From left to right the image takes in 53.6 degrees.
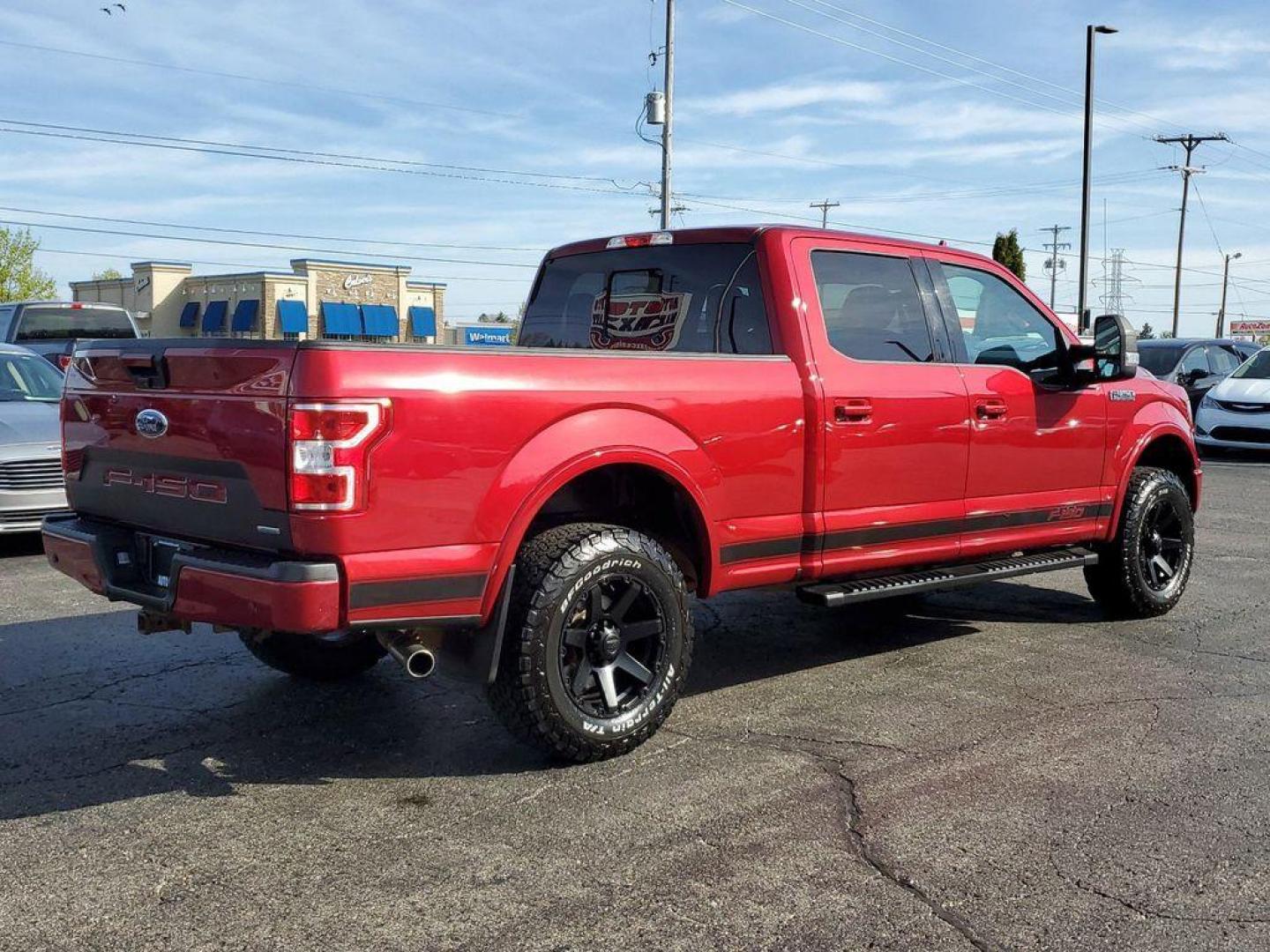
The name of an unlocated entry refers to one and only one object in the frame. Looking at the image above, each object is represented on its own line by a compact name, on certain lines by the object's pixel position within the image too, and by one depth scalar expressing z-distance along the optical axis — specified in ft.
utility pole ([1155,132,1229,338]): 181.88
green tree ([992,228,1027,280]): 161.89
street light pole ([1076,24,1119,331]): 97.66
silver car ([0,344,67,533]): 28.40
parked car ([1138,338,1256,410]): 65.05
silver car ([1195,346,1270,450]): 55.93
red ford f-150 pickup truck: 12.60
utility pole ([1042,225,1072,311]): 325.21
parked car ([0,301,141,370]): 54.34
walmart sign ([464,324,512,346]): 183.11
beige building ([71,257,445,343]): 181.16
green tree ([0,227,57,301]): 192.44
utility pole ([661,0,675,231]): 105.91
